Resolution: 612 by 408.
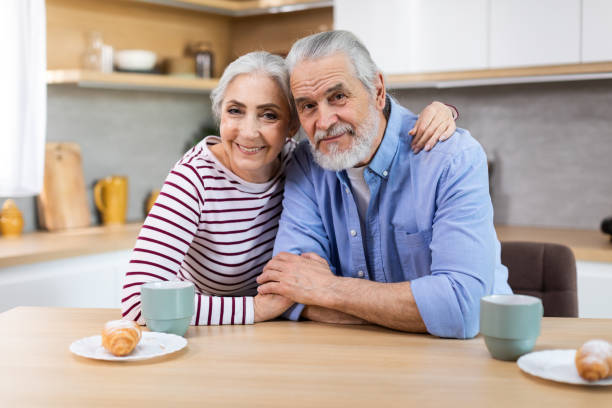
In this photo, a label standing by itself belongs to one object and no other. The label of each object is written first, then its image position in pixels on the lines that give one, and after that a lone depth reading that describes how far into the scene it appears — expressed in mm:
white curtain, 2836
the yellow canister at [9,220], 3010
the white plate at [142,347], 1182
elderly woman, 1555
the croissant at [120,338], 1181
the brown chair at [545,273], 1867
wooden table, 1004
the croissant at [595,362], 1024
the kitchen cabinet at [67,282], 2561
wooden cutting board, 3219
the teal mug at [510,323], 1140
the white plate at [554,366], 1037
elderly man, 1392
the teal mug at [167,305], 1289
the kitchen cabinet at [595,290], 2672
